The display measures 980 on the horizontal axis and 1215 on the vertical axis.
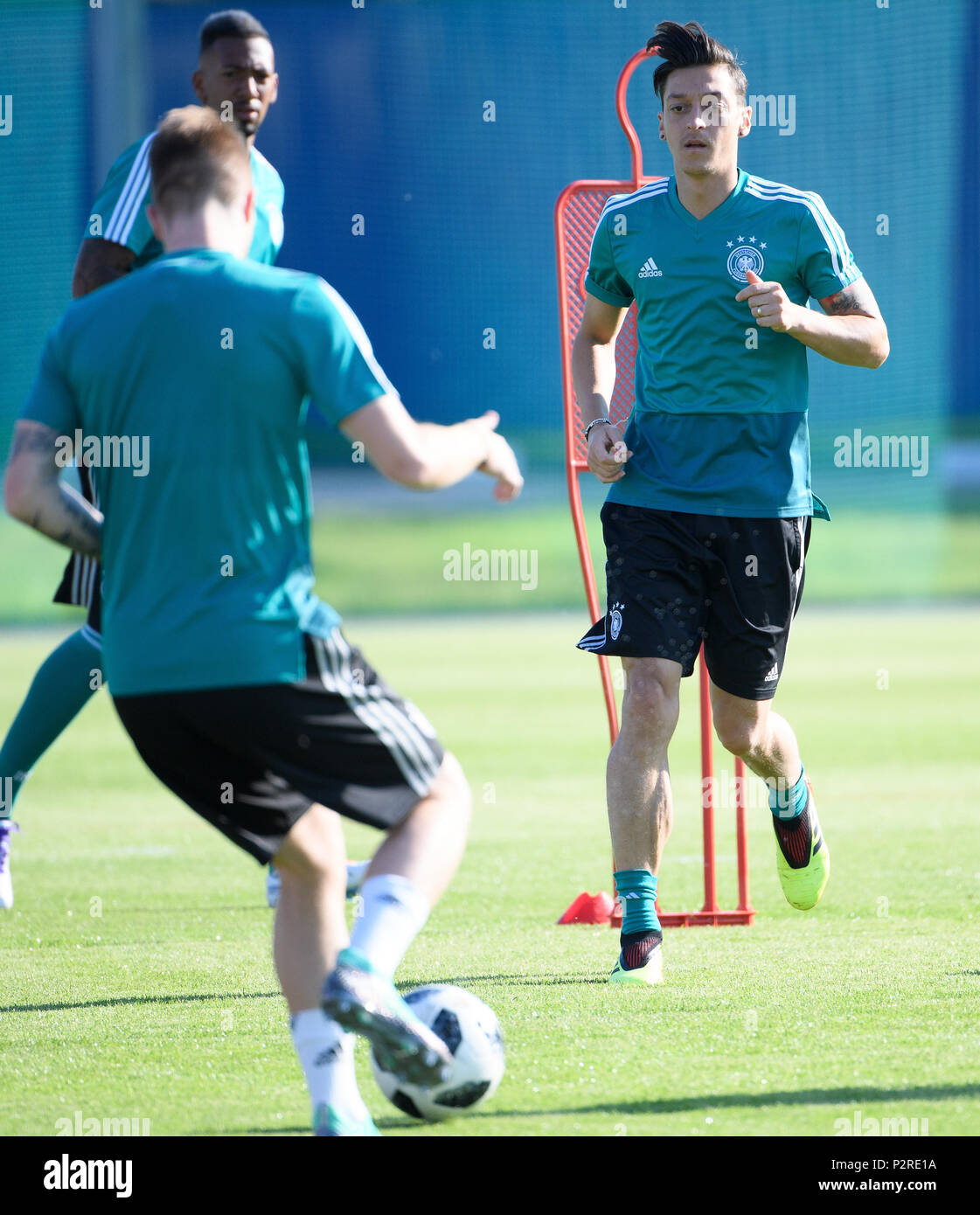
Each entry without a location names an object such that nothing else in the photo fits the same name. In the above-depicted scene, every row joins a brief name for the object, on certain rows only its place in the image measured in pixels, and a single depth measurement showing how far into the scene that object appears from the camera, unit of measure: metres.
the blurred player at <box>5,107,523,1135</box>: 5.91
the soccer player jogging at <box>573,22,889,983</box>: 9.66
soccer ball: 6.84
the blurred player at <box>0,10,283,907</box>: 9.42
